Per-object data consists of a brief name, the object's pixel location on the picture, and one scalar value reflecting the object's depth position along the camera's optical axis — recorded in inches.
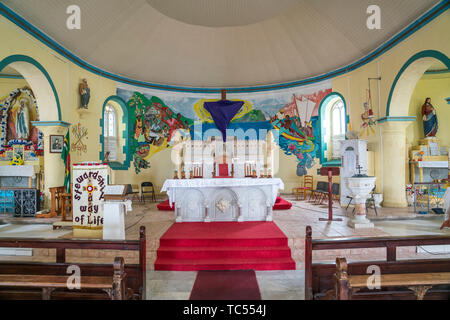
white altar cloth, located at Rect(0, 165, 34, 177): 279.9
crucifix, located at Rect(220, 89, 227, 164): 248.3
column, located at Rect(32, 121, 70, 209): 265.9
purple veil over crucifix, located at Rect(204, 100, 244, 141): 244.7
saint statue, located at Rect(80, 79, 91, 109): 297.4
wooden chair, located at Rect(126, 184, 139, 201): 324.5
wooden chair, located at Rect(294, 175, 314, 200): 369.0
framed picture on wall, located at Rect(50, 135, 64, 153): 266.0
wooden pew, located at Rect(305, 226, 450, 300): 96.2
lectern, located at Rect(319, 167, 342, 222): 222.4
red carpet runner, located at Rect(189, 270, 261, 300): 119.2
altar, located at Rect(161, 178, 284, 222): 210.1
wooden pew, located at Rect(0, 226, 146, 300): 96.0
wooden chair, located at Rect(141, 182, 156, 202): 358.3
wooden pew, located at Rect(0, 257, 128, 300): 84.5
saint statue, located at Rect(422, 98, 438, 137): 321.4
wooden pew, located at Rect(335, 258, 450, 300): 82.6
